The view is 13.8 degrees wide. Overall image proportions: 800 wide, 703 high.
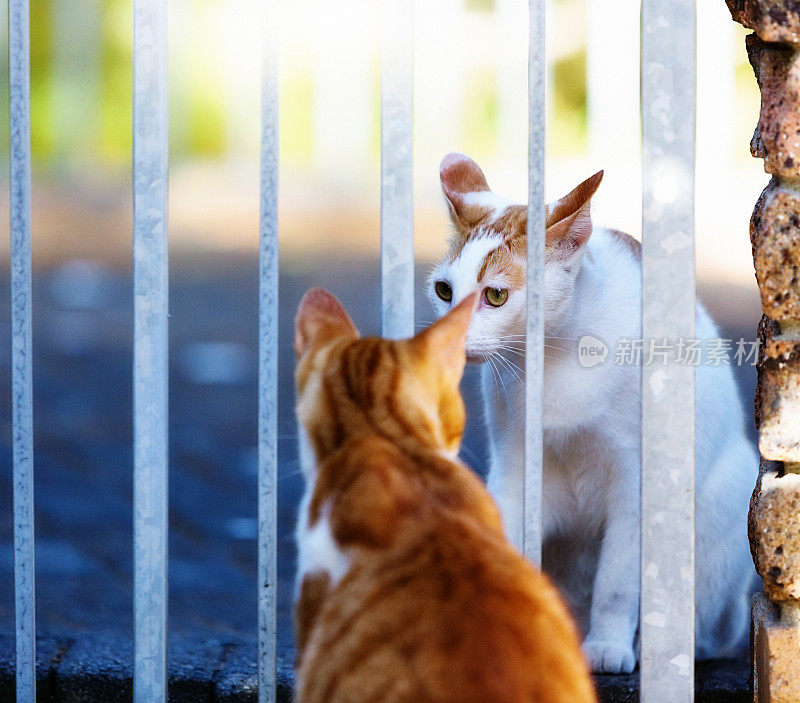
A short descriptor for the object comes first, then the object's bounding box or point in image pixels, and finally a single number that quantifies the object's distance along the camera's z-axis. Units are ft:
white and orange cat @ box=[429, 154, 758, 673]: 9.27
